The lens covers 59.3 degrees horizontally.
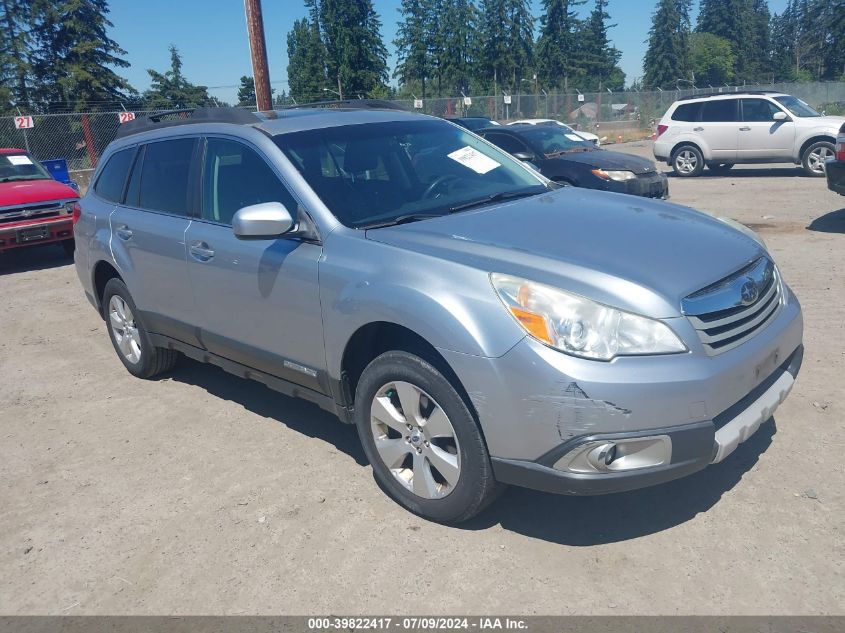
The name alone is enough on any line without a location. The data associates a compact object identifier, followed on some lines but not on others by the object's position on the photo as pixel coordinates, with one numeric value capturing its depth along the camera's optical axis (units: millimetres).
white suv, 15055
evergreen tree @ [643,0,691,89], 91375
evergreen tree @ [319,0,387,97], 59500
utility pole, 10773
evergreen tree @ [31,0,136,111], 42688
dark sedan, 10539
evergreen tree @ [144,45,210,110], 57184
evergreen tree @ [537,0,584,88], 70375
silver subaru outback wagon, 2871
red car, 10195
